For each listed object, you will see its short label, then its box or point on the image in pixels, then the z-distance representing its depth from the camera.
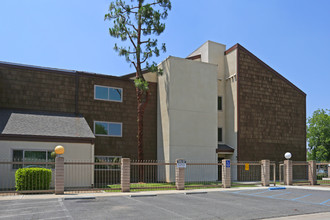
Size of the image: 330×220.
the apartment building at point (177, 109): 22.02
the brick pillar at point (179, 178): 19.30
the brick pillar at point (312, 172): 24.82
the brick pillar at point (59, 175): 16.23
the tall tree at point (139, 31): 24.62
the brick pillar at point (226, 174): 20.83
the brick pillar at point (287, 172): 23.72
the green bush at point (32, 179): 16.50
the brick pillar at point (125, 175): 17.70
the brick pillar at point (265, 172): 22.30
